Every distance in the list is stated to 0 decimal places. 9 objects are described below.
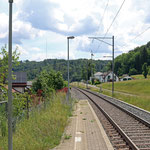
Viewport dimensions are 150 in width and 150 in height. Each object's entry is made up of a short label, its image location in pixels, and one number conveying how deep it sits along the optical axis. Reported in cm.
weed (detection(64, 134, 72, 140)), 914
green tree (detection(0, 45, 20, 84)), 1086
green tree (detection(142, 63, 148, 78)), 8989
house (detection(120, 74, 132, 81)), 12075
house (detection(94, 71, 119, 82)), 12402
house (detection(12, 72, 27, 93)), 4920
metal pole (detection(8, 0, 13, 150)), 555
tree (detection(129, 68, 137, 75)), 14912
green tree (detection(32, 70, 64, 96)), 3588
